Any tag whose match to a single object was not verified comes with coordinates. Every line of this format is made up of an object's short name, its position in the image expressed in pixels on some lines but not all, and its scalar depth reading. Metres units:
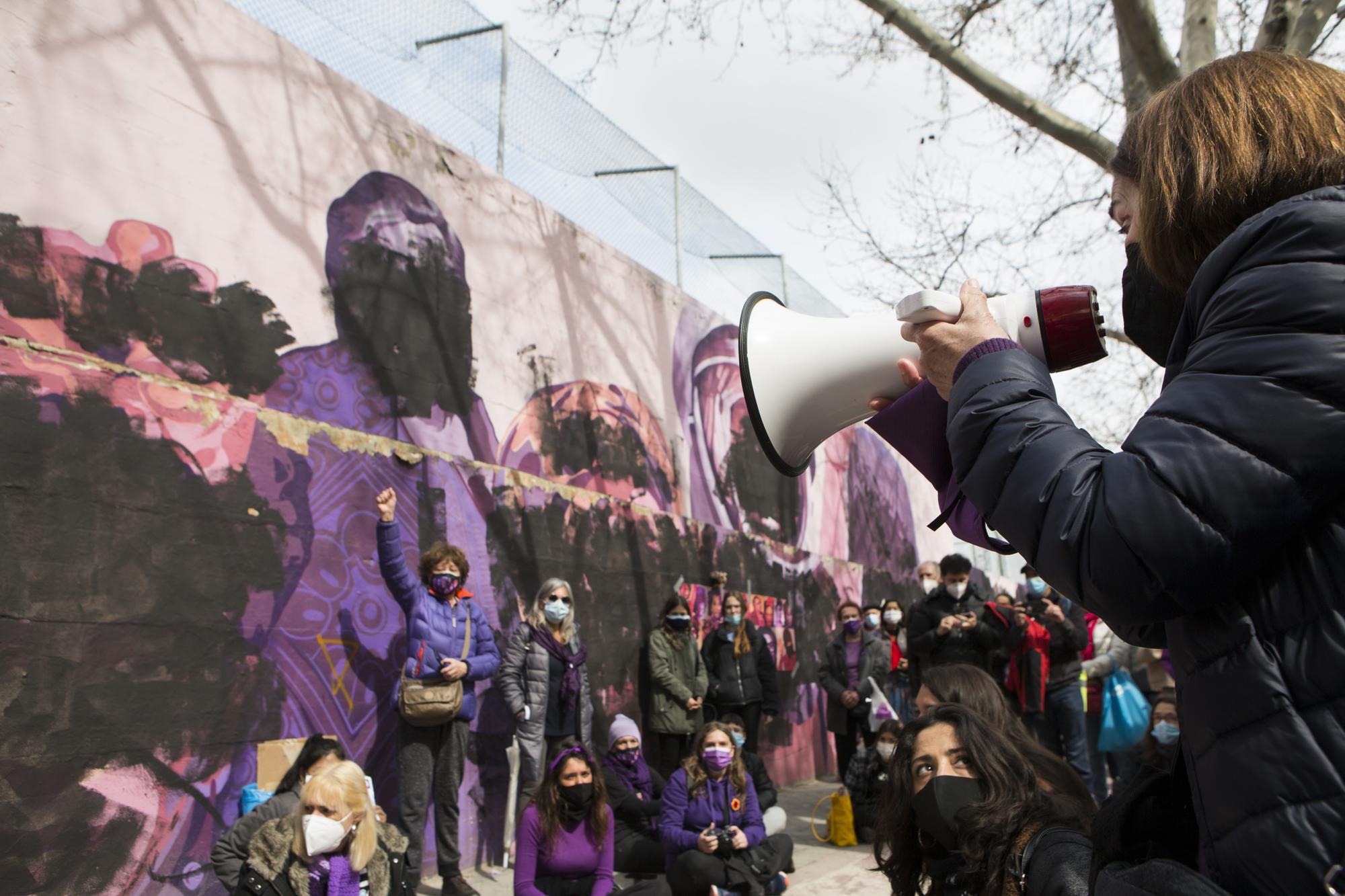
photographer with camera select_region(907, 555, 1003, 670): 7.33
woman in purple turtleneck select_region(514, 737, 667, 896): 5.17
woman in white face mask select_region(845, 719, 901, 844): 6.72
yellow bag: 7.36
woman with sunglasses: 6.49
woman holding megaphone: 0.90
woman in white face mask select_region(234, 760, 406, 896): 3.89
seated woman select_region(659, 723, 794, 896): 5.55
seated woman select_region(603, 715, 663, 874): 6.19
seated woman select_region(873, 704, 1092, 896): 2.16
